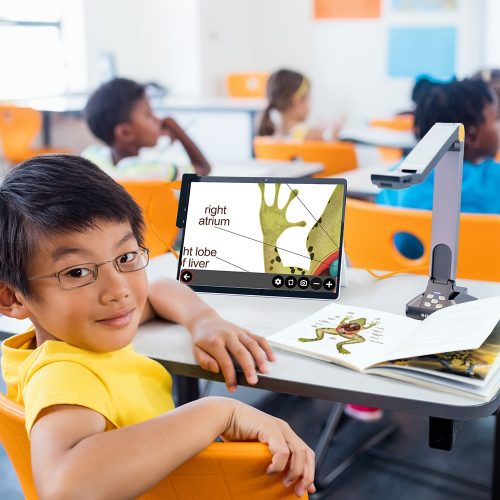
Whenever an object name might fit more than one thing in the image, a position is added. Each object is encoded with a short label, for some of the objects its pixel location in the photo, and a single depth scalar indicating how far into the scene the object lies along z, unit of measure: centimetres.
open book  108
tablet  154
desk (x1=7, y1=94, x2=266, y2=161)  567
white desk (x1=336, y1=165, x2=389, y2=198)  278
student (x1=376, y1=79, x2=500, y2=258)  236
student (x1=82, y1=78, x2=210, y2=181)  350
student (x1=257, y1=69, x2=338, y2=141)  477
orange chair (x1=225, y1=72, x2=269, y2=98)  776
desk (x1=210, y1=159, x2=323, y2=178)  326
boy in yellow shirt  87
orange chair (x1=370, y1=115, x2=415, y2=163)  419
